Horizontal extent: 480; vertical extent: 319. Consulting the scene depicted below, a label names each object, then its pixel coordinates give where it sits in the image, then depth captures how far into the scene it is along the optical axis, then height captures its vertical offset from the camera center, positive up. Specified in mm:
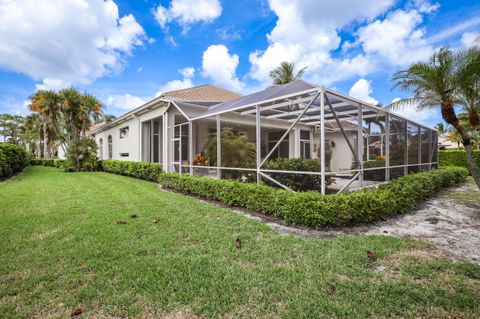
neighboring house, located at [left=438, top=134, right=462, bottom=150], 28875 +1753
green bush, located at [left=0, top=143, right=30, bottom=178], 11862 -19
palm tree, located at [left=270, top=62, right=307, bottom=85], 23328 +8753
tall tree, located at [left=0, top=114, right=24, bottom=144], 45281 +6480
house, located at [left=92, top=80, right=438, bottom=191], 6770 +1058
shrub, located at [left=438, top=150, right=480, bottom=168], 16359 -141
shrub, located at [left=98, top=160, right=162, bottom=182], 11441 -636
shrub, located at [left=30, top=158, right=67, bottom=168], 25036 -421
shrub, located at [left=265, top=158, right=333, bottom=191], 6551 -534
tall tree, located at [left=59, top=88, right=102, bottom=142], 20312 +4458
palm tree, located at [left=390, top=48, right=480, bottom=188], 5324 +1860
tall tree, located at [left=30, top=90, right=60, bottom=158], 21031 +5102
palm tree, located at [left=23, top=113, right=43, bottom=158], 36469 +4946
